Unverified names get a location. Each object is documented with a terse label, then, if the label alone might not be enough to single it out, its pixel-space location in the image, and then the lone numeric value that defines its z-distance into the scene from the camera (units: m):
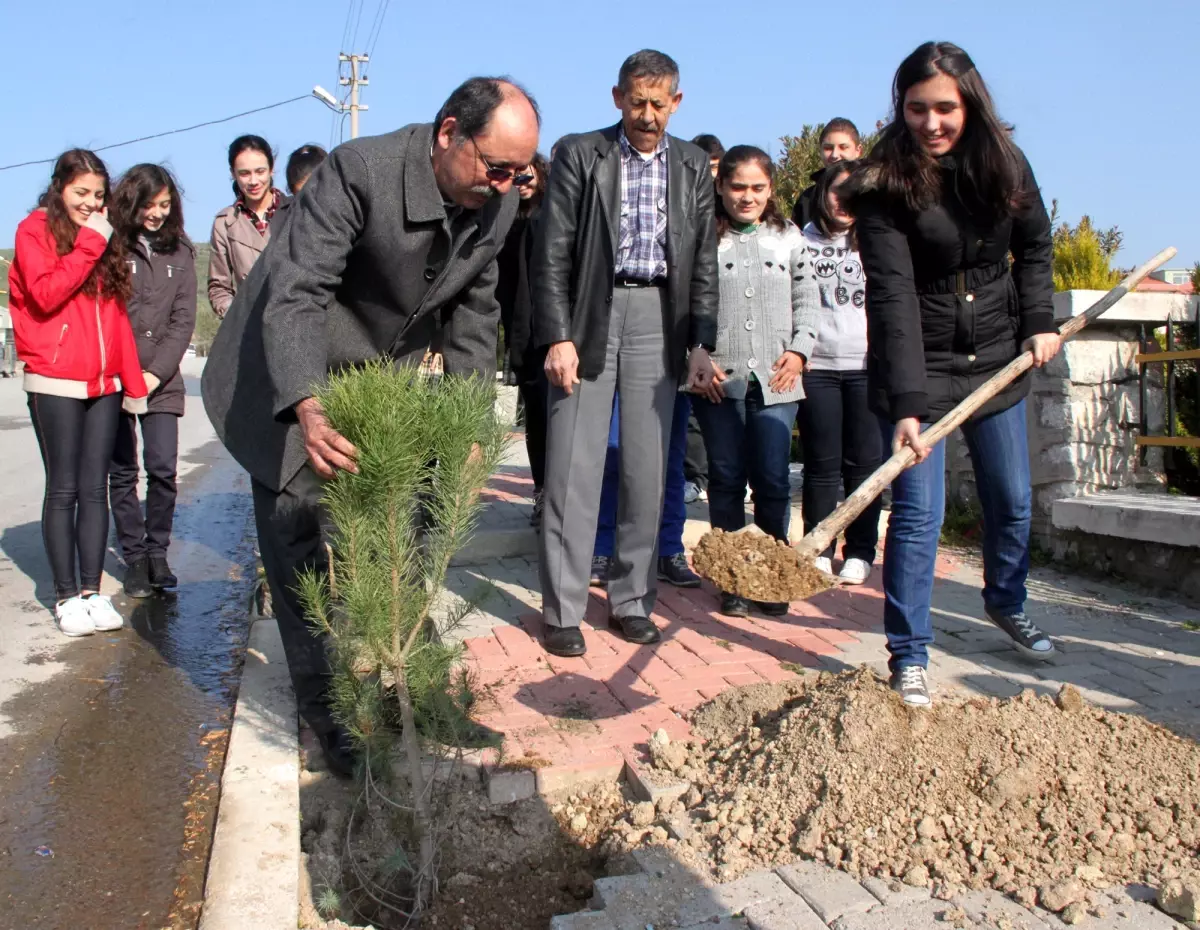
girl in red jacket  4.52
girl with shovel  3.35
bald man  2.72
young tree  2.47
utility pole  31.27
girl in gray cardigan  4.73
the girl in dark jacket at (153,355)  5.24
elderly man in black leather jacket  4.07
